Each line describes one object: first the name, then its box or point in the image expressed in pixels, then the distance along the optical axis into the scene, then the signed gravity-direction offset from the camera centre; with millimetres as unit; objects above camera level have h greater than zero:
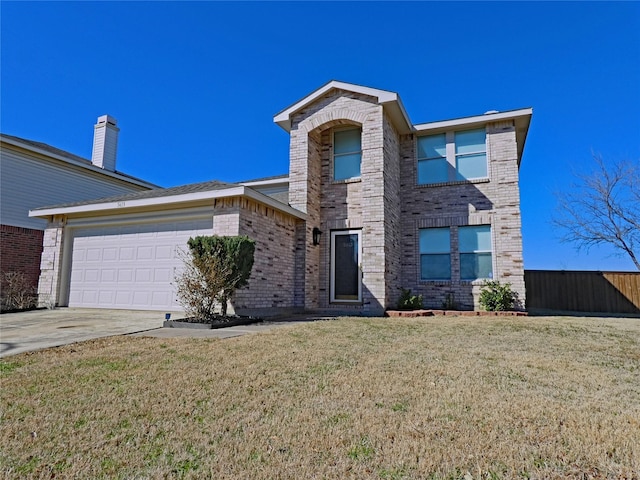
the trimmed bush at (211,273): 7113 +95
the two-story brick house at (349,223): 9508 +1599
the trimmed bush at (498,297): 9906 -379
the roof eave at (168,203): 8336 +1882
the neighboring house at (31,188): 12297 +3234
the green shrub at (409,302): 10188 -564
